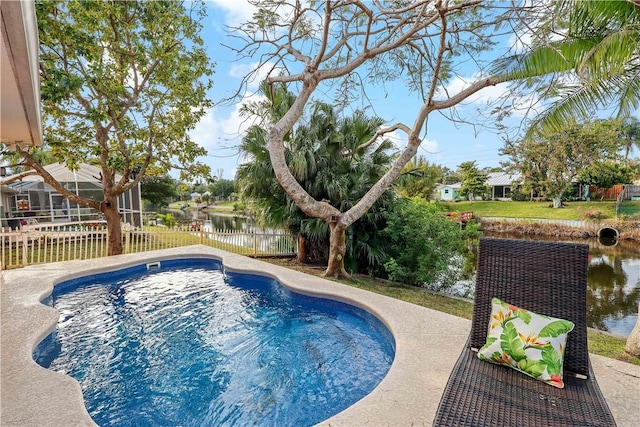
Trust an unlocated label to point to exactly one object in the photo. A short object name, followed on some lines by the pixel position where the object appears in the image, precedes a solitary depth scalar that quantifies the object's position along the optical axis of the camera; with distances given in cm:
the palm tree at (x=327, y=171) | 788
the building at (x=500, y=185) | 3475
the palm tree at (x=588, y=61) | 405
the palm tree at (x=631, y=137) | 2691
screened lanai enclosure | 1344
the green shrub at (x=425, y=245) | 688
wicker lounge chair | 191
